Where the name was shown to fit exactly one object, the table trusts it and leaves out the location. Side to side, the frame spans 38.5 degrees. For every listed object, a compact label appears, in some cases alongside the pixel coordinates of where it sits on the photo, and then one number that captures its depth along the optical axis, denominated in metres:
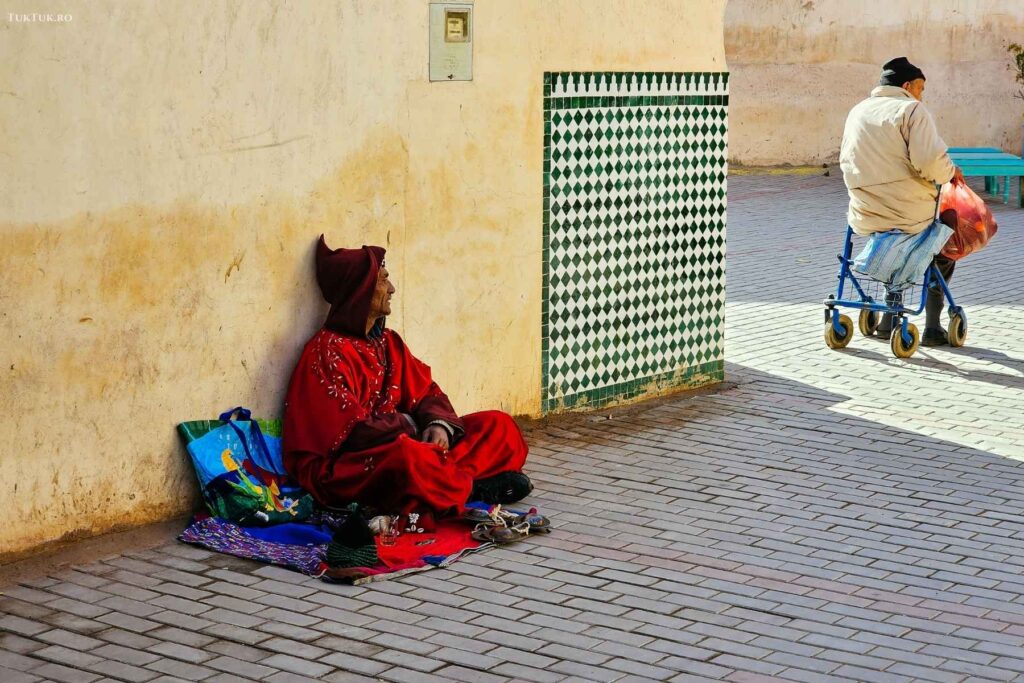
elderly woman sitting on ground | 5.83
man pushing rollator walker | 9.12
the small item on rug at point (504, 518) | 5.92
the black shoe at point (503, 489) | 6.17
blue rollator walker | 9.31
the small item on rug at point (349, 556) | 5.35
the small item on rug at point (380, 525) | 5.68
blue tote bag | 5.84
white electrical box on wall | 6.78
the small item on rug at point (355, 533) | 5.44
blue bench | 16.67
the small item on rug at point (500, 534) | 5.79
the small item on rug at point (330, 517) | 5.76
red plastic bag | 9.58
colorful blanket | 5.40
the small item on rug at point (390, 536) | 5.67
